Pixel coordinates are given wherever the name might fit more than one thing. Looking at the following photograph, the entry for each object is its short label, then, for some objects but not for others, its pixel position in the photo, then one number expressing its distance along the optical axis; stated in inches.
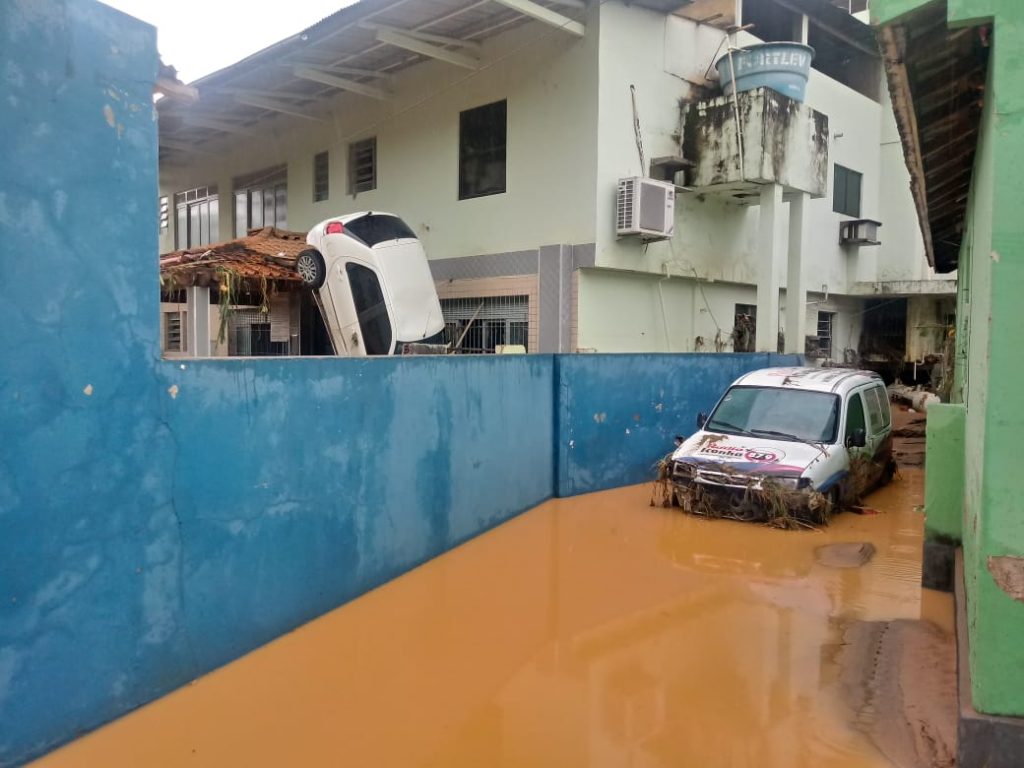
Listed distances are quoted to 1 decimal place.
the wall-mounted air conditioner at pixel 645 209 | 460.1
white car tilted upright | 411.8
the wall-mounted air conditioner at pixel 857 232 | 711.1
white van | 330.6
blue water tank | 495.8
